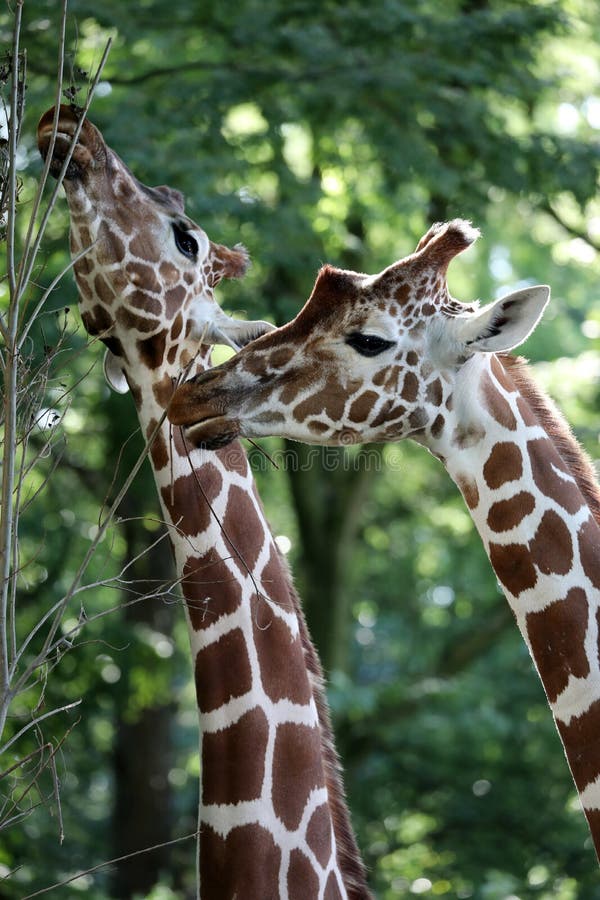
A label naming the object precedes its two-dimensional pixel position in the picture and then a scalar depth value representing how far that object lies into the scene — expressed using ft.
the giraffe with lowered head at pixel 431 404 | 24.89
